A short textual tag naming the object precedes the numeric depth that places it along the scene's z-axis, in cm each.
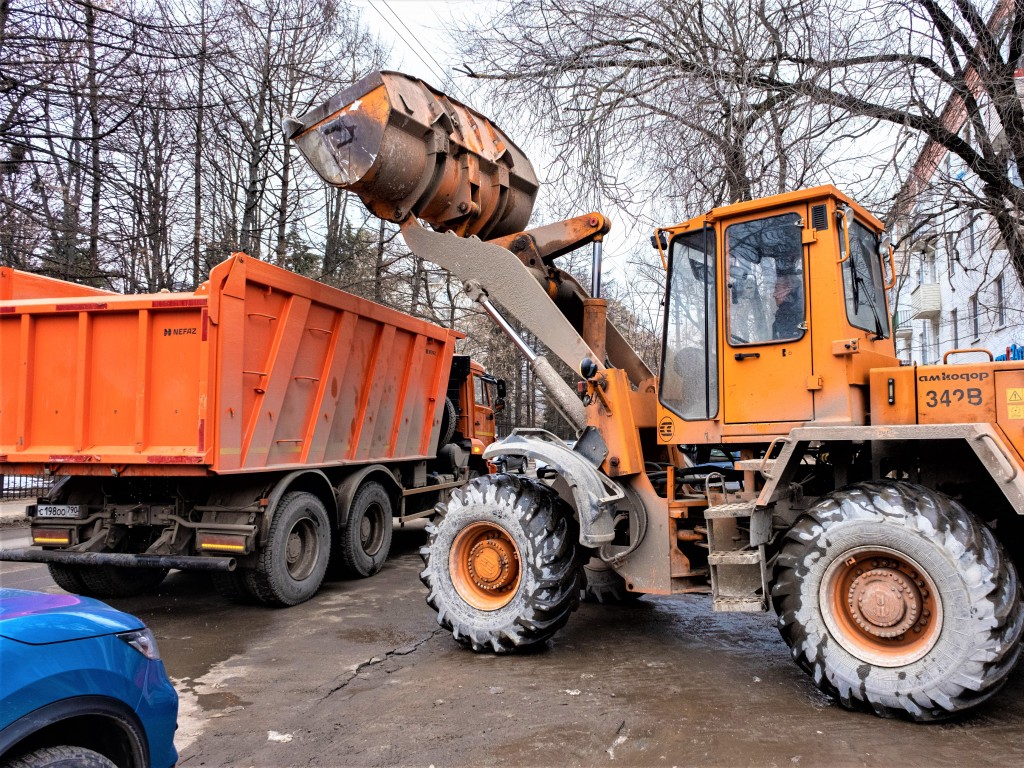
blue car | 213
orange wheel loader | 388
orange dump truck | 586
